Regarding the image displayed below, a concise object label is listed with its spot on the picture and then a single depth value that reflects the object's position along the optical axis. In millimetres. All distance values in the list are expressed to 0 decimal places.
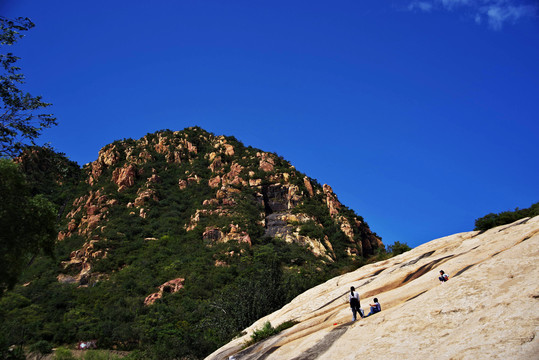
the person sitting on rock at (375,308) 15204
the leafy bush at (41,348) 46219
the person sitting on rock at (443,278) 15531
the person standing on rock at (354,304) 14914
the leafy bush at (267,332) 19280
